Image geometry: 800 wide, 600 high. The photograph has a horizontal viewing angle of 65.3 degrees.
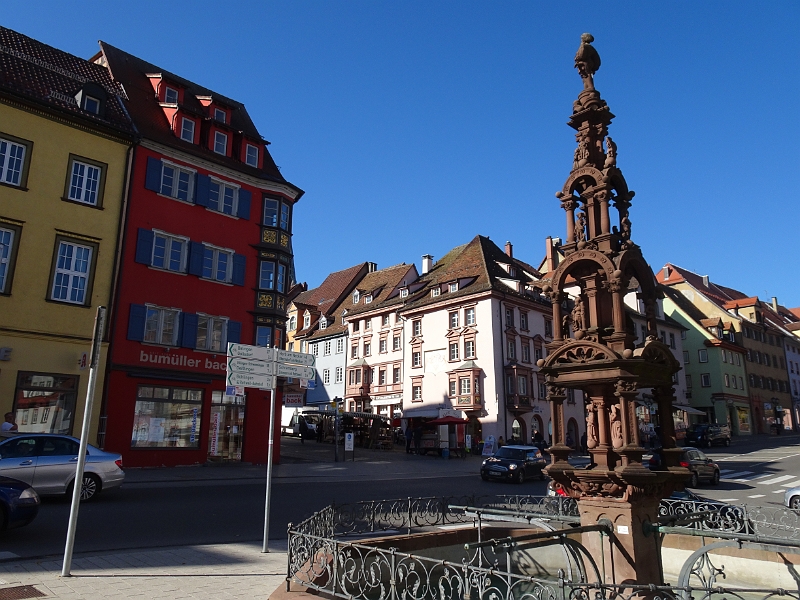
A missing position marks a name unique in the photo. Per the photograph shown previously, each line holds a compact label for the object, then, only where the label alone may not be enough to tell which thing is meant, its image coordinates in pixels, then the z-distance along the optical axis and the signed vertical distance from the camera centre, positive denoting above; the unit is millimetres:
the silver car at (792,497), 17250 -1559
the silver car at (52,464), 13516 -725
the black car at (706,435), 46825 +309
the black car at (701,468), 24119 -1087
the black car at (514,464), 24672 -1075
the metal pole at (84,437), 7839 -71
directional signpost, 9336 +1034
